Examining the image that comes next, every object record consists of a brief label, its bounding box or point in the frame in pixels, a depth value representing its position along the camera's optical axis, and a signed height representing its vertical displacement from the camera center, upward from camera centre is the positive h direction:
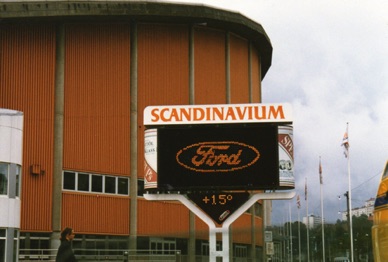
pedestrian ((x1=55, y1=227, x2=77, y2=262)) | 16.25 -0.06
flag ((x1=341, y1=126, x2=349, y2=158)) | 67.81 +9.28
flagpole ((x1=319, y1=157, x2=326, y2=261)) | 85.12 +8.08
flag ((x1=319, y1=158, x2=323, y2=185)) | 85.12 +8.08
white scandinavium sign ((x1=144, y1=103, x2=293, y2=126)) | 25.89 +4.59
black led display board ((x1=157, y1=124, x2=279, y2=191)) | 25.45 +3.02
